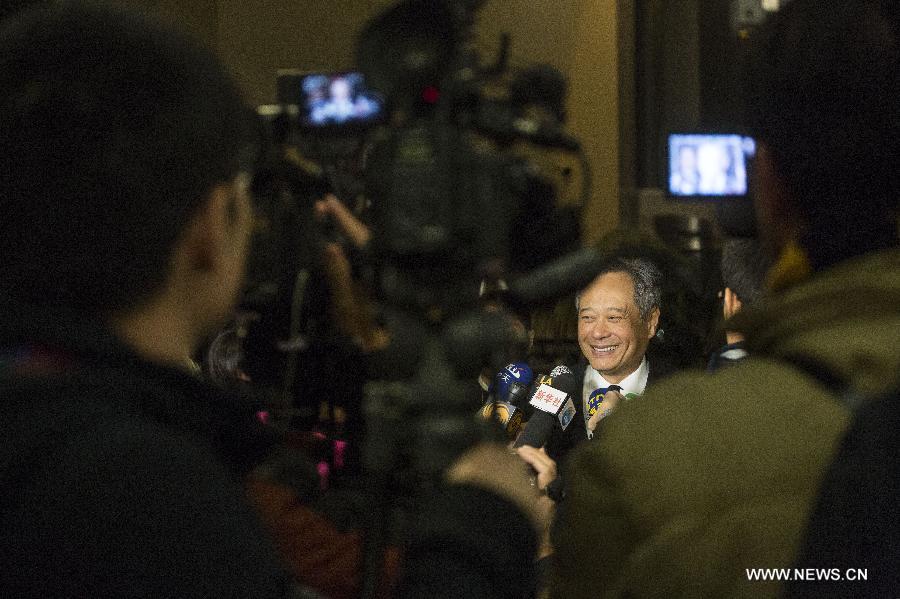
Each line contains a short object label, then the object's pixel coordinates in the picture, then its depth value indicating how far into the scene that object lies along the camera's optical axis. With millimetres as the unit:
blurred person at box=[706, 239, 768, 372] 2453
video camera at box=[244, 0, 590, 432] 1159
